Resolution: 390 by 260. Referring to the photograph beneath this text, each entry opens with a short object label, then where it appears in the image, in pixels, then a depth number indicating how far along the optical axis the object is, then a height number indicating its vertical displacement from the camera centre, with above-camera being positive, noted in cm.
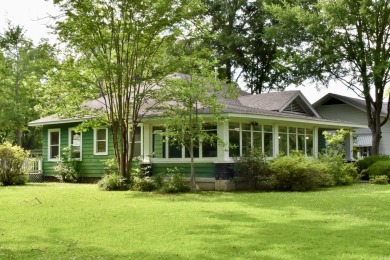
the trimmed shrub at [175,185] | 1662 -104
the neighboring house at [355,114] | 3188 +267
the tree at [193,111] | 1656 +153
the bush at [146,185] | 1759 -107
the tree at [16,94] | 3422 +453
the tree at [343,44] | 2594 +621
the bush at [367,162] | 2308 -41
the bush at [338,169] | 1985 -65
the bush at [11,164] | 2047 -32
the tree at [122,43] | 1691 +406
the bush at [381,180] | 2033 -111
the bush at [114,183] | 1792 -101
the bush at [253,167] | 1769 -46
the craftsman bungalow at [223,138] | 1831 +72
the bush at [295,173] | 1727 -68
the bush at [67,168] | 2338 -58
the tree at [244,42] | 3669 +849
